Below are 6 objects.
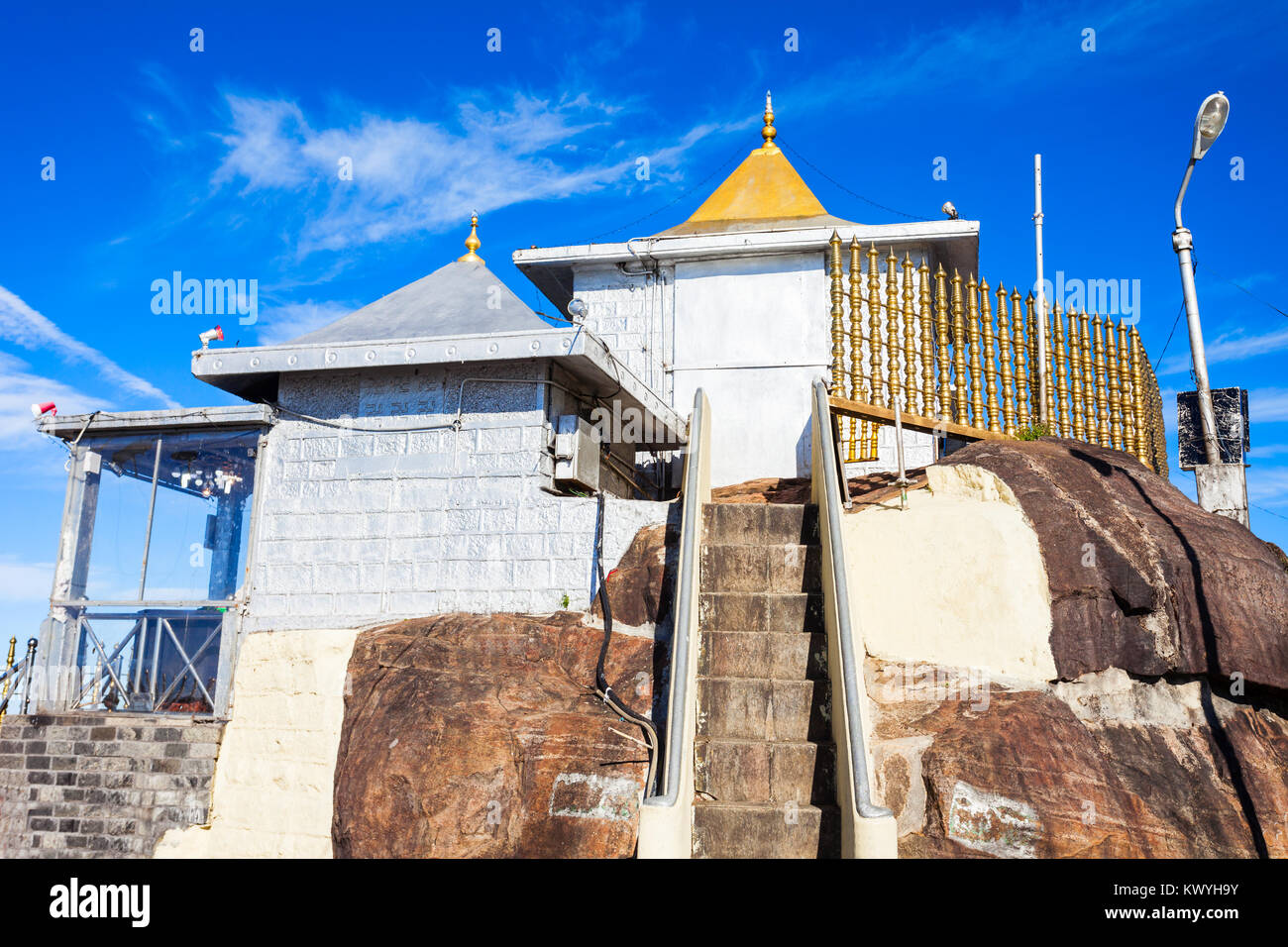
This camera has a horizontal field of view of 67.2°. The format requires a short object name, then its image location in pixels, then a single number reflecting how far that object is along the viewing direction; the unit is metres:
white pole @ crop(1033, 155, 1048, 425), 12.09
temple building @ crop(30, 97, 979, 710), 9.12
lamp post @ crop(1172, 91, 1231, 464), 8.41
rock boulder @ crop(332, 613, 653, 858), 6.96
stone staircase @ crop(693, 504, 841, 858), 6.26
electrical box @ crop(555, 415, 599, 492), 9.30
